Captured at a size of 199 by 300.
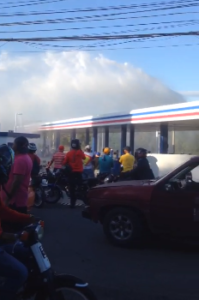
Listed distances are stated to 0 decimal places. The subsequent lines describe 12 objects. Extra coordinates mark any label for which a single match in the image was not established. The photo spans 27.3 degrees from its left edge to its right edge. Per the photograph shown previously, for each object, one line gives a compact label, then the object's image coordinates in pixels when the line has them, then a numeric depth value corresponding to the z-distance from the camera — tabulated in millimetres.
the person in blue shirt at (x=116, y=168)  14607
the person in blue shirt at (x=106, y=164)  13553
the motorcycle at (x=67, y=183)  11577
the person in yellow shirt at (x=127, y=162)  12589
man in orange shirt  10993
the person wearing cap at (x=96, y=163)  16560
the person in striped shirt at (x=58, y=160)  12975
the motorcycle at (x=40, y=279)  3138
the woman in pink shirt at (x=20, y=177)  5566
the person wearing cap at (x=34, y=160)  10150
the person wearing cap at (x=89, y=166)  14107
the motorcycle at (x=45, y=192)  11072
